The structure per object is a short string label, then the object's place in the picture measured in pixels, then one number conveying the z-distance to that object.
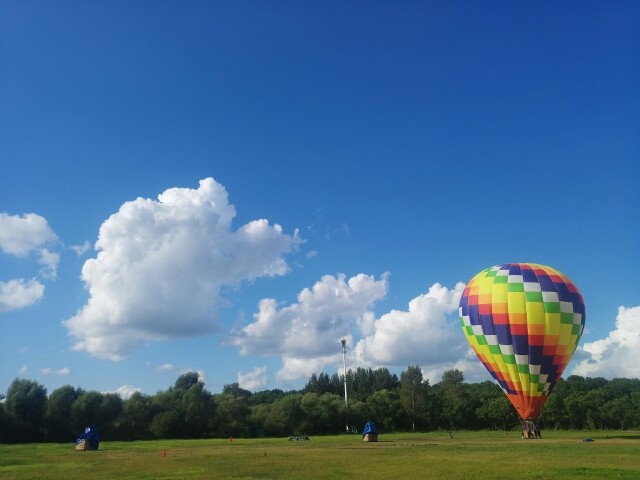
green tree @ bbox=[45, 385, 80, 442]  89.12
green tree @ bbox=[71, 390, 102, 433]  90.62
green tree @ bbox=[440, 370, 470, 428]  116.94
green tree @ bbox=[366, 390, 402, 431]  112.44
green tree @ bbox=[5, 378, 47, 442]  88.06
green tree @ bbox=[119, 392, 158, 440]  94.56
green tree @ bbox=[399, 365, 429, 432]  117.25
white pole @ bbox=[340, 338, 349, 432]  107.12
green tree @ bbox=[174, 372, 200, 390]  152.25
